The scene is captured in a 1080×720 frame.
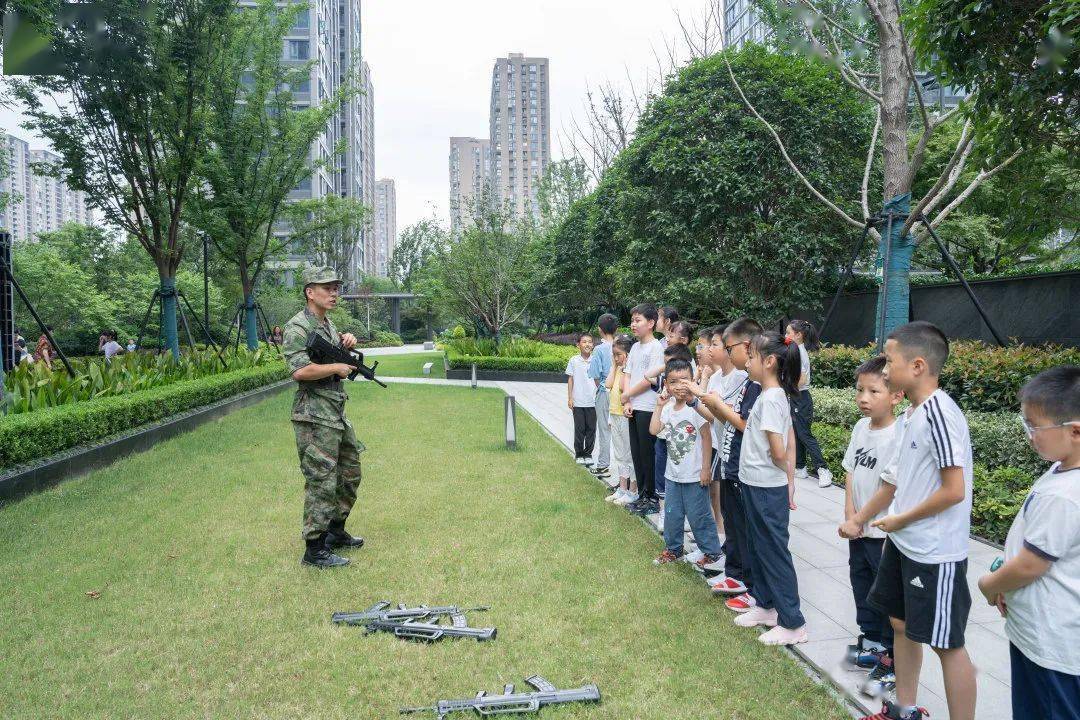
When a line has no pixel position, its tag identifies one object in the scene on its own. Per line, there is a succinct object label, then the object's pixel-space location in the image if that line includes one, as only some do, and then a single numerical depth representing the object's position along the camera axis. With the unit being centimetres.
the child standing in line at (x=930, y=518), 257
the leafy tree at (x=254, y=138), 1658
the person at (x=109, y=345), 1826
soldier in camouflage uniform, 495
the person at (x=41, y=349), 1541
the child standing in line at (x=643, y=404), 624
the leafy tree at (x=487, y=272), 2548
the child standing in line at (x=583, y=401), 845
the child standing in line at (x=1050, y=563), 204
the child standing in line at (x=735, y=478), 425
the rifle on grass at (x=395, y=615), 408
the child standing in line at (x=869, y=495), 333
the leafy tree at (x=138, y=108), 1277
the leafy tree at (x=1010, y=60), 494
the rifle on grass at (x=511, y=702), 312
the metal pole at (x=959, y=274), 768
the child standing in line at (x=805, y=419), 744
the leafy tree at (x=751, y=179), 1377
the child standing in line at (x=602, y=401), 814
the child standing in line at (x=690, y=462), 466
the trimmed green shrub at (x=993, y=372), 665
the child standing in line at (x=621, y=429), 687
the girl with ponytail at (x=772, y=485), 374
